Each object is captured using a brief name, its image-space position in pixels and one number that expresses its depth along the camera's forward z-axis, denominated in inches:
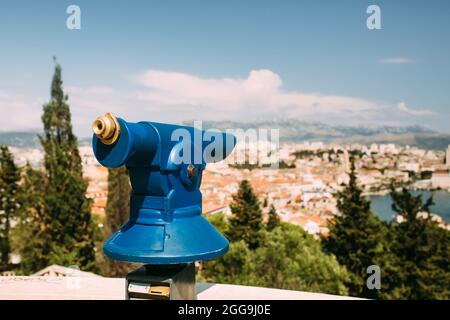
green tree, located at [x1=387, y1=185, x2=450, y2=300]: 569.9
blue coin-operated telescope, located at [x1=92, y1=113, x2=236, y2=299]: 91.9
